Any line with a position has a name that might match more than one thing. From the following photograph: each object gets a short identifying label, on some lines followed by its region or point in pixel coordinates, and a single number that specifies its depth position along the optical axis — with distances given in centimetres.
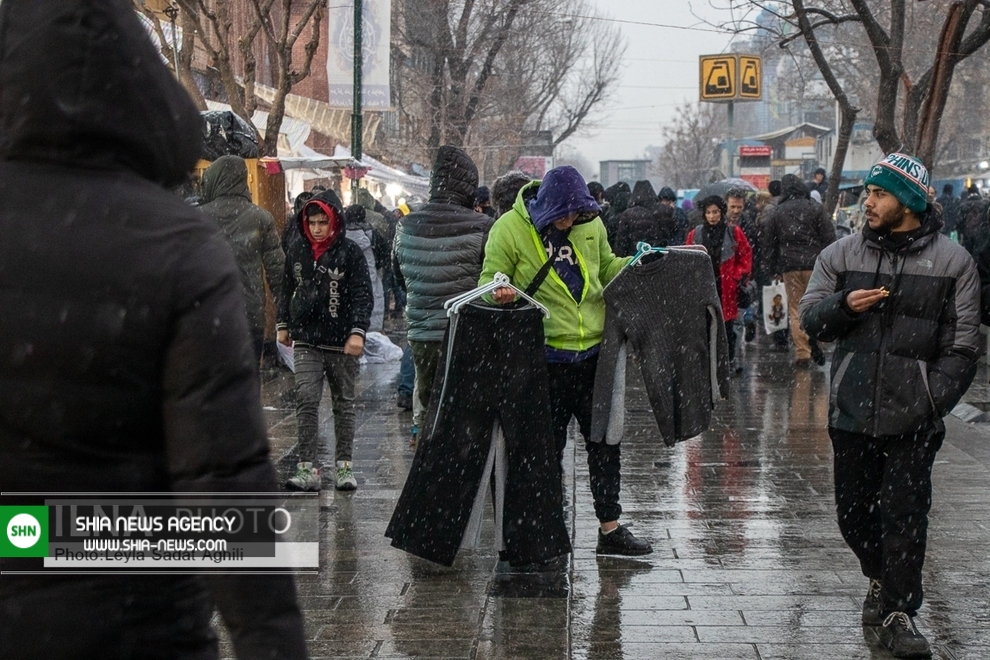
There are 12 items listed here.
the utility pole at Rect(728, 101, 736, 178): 2798
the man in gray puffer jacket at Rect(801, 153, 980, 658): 499
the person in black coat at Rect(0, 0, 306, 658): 200
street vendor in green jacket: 642
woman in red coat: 1259
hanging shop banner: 2208
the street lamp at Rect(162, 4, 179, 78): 1764
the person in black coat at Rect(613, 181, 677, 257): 1524
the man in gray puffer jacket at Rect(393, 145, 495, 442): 809
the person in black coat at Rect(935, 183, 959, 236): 2348
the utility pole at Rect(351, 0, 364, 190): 2034
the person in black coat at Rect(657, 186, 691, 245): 1683
